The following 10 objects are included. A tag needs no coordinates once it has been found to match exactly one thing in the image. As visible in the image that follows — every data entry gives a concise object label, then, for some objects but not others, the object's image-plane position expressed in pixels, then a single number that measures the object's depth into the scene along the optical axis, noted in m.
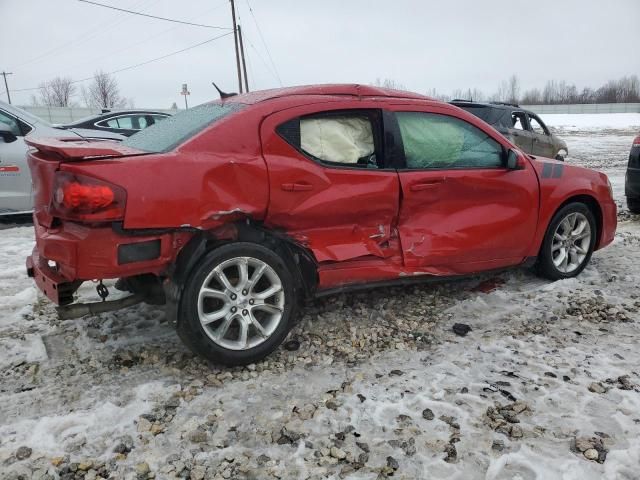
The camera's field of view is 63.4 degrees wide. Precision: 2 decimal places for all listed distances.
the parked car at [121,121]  9.55
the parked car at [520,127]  10.11
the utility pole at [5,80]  73.62
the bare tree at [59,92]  71.62
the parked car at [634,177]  6.75
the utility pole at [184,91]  25.09
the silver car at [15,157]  6.11
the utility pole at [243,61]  31.34
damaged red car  2.75
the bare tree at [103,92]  64.43
